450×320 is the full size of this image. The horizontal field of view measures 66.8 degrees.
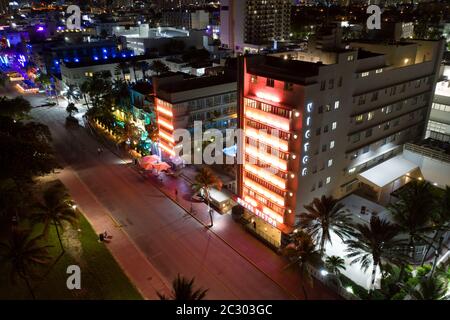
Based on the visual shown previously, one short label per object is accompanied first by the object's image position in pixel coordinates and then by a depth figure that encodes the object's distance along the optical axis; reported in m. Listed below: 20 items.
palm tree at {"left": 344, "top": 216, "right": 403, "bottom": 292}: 35.97
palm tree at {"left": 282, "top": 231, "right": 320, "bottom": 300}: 37.81
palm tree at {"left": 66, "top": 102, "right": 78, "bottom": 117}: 103.87
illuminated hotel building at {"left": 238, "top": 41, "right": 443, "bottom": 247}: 43.75
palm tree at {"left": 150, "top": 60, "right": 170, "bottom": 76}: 116.53
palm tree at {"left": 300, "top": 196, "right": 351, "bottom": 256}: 40.53
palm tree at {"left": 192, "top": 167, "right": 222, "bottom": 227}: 53.72
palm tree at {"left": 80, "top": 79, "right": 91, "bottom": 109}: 102.38
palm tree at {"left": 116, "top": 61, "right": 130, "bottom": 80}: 121.74
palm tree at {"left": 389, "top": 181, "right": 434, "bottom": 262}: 37.78
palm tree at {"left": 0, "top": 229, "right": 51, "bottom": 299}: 36.59
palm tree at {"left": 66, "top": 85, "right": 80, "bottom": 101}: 119.31
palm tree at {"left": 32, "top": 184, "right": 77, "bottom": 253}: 43.53
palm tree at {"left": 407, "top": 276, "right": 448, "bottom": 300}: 32.50
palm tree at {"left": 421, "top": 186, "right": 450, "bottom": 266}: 38.49
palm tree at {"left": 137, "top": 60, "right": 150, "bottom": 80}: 126.77
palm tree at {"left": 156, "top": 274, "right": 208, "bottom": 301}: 28.48
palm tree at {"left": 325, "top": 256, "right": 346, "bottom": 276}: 42.03
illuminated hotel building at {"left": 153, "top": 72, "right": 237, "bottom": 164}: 67.00
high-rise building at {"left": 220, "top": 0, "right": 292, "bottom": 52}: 171.88
